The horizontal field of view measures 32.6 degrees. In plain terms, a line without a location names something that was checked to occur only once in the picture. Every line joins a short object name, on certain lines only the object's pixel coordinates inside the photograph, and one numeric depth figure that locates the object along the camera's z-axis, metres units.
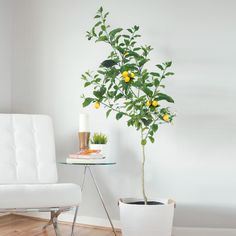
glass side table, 2.64
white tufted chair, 2.67
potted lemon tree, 2.46
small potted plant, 2.82
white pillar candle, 2.89
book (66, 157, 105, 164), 2.65
